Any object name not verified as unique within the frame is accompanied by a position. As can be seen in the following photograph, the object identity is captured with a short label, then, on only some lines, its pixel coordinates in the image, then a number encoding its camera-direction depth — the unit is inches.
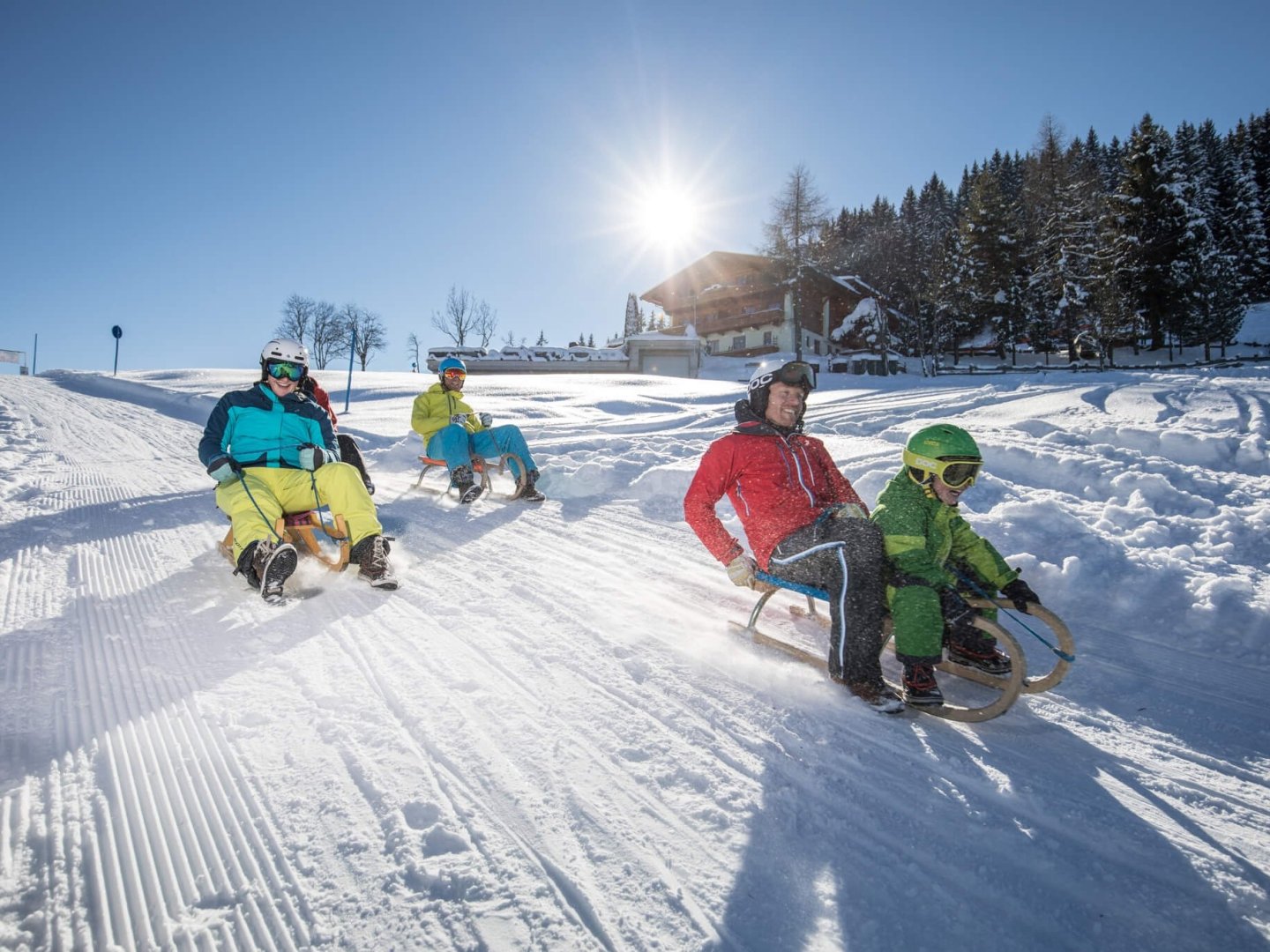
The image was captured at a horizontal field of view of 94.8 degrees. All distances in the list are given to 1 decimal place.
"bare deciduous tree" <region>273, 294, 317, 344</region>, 2365.9
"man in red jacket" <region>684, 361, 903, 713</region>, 101.8
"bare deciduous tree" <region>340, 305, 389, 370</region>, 2167.8
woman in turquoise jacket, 135.2
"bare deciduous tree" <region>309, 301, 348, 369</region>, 2363.4
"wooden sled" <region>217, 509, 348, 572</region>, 149.2
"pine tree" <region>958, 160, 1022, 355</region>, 1441.9
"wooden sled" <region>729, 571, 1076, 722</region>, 92.8
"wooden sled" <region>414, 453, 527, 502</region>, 250.1
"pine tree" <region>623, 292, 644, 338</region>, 3474.4
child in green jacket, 97.4
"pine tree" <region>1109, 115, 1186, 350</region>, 1171.9
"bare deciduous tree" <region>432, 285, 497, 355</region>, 2356.1
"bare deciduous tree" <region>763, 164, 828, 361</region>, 1354.6
